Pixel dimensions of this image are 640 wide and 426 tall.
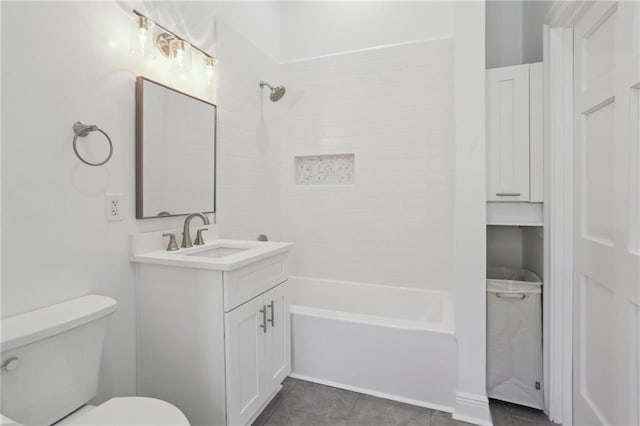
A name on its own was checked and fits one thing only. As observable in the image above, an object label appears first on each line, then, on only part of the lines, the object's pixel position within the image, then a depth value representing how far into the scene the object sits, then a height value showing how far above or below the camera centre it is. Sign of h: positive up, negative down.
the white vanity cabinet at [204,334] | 1.44 -0.59
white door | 1.18 -0.03
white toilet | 0.99 -0.54
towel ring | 1.33 +0.34
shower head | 2.66 +0.98
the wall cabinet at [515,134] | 1.86 +0.44
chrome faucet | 1.81 -0.13
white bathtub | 1.86 -0.90
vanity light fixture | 1.60 +0.91
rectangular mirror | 1.63 +0.33
